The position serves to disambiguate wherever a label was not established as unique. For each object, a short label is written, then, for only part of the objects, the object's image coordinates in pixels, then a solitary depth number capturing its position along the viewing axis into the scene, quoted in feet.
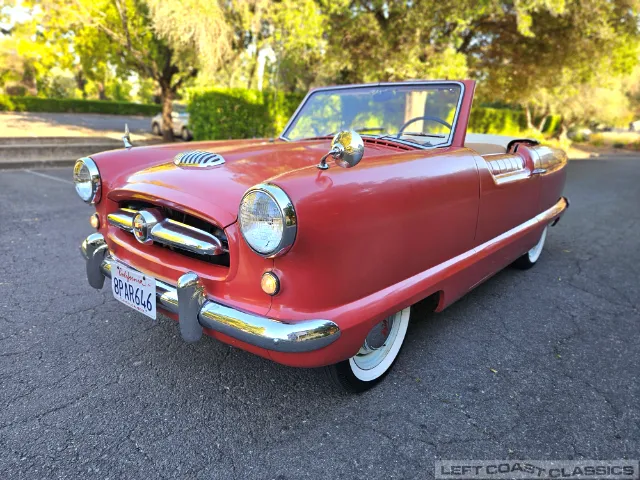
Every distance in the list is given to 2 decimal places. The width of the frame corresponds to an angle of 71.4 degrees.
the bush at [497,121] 62.64
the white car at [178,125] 47.07
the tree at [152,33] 30.35
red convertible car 5.56
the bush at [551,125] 96.49
